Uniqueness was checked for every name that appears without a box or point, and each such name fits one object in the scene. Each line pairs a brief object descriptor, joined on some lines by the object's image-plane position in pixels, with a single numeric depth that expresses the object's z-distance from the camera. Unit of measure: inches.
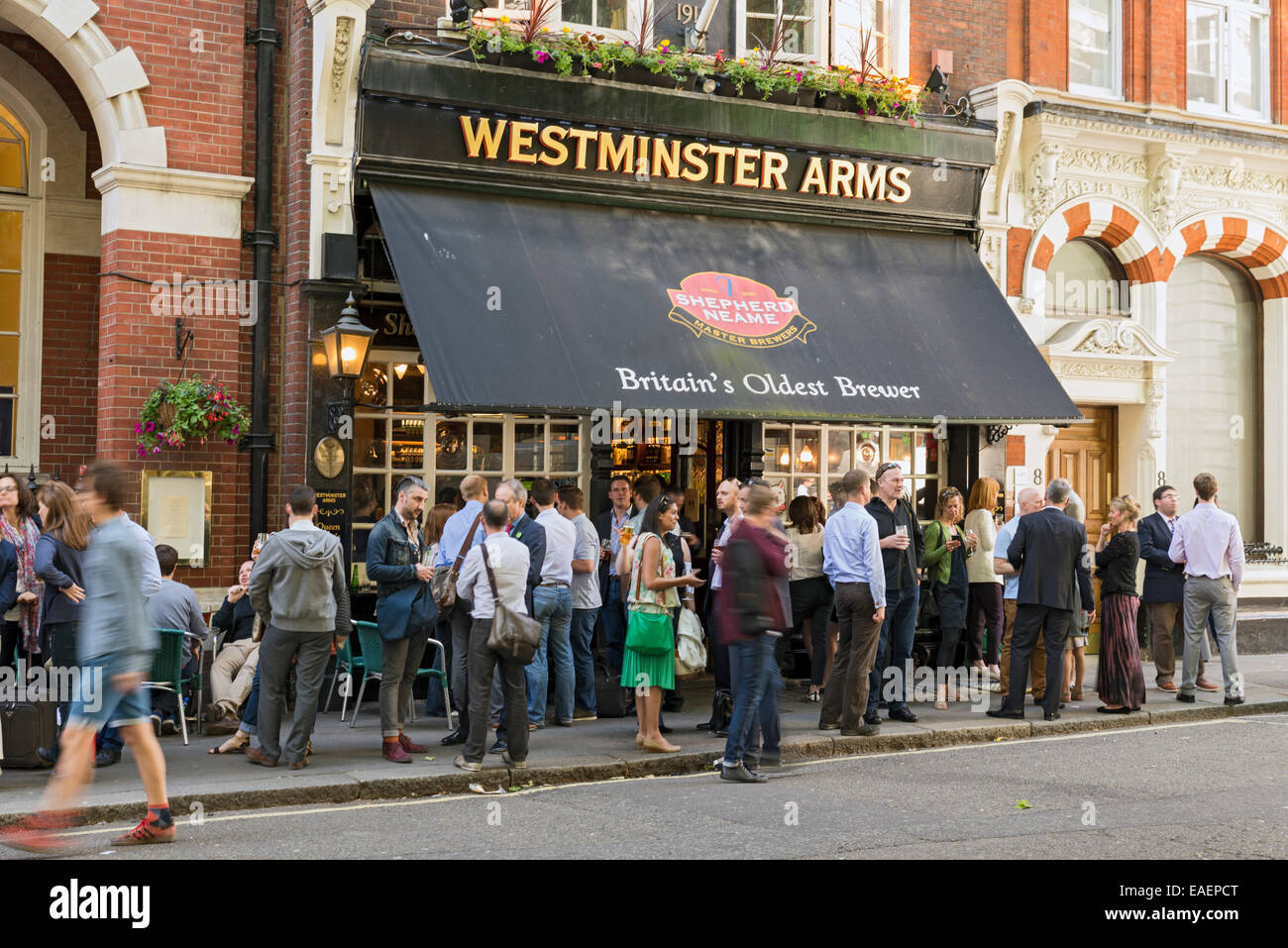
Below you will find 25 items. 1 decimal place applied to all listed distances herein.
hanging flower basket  422.3
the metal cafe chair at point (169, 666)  368.8
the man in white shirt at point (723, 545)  402.0
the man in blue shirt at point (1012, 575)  451.9
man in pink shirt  475.2
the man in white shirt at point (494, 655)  341.1
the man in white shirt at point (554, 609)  405.7
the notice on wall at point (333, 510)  442.3
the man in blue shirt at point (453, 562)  370.6
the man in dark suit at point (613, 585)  451.2
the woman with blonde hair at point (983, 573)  476.4
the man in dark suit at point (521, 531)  374.6
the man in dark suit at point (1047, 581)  428.8
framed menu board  430.0
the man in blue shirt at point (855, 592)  391.2
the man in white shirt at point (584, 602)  432.1
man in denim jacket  365.4
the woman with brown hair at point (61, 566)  345.4
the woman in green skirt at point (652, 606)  372.5
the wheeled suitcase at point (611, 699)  439.2
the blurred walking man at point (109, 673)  249.8
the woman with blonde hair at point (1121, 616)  452.8
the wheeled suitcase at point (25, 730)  334.6
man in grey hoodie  343.3
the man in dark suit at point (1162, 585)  506.0
